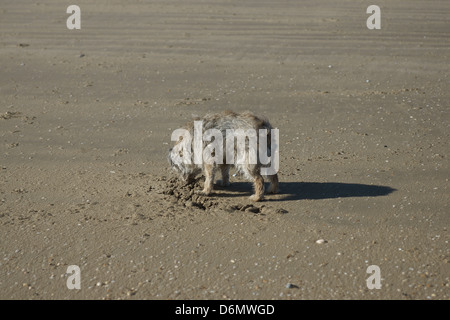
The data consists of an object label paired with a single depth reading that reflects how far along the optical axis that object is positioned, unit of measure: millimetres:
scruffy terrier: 6828
